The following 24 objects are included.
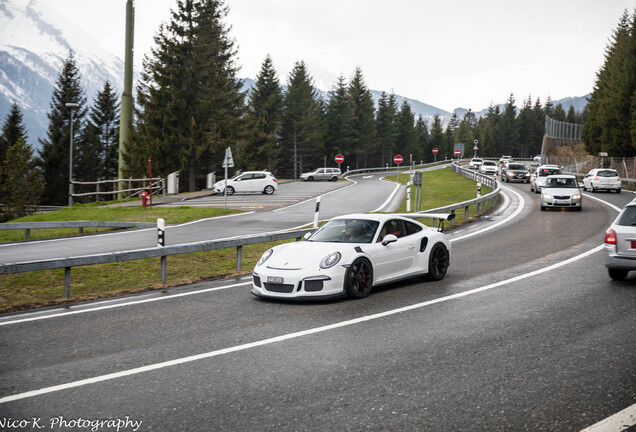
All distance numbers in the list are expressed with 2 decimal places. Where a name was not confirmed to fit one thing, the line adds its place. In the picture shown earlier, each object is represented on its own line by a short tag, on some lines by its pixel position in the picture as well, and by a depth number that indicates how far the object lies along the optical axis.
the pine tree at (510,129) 177.88
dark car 52.38
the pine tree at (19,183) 43.36
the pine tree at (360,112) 102.56
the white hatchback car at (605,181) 38.59
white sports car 9.17
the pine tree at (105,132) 77.00
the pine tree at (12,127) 68.69
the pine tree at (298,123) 88.75
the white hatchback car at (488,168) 66.25
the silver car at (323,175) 65.50
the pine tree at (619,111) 57.72
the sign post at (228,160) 28.35
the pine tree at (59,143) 69.00
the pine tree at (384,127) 111.58
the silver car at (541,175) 39.00
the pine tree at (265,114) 78.88
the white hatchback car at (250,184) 43.56
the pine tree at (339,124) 99.00
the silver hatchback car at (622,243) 10.22
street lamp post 35.91
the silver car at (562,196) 26.64
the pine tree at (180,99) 48.16
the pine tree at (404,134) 124.31
